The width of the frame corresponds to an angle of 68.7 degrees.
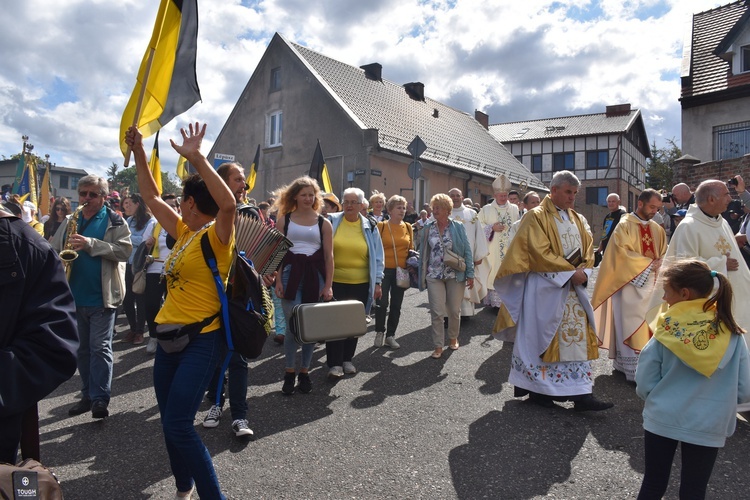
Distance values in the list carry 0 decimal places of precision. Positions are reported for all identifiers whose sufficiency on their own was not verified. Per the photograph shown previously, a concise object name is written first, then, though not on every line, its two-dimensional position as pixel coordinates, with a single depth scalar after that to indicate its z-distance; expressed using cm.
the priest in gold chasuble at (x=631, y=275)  559
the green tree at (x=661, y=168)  3039
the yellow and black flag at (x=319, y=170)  1055
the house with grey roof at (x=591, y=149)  4178
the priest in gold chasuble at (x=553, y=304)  470
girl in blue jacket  259
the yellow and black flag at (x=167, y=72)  345
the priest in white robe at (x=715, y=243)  471
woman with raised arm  265
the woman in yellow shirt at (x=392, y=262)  702
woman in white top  503
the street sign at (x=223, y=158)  880
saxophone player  433
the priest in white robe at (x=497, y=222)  973
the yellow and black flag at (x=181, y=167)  1179
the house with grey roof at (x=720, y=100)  1905
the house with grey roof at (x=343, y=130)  2169
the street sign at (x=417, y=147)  1119
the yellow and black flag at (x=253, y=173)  1014
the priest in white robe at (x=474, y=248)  781
